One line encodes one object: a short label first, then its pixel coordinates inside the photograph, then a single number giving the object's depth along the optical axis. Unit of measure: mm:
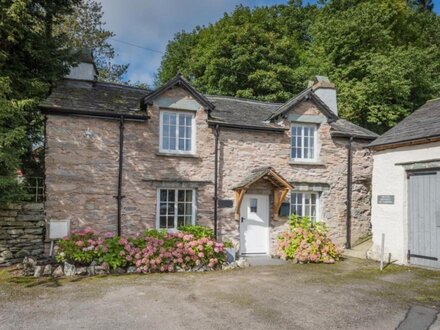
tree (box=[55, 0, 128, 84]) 25625
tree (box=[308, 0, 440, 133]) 24453
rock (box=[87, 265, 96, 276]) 9979
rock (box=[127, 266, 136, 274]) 10352
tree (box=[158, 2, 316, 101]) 27297
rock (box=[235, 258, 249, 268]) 11705
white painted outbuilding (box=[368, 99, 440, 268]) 10688
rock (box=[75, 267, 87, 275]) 9852
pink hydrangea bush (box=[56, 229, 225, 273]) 10211
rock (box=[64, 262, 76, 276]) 9828
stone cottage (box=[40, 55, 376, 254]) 12000
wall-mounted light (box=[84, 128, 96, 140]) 12109
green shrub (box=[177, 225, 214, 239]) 12087
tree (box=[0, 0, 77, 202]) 10102
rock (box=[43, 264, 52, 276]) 9703
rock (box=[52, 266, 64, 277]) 9720
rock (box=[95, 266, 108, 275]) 10105
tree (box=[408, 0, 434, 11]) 36625
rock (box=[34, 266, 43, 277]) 9543
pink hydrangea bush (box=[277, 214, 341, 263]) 12562
